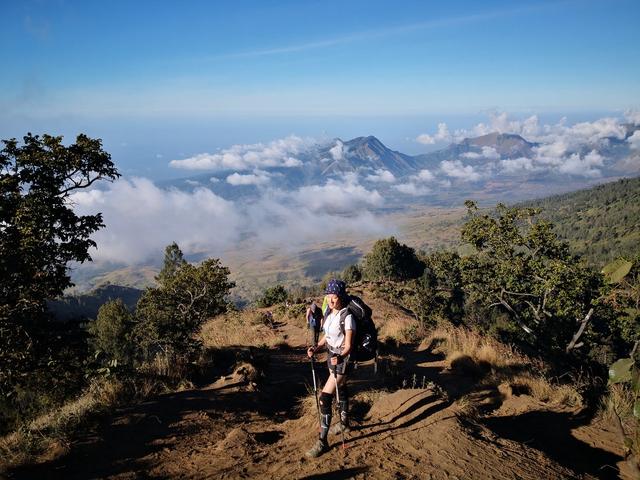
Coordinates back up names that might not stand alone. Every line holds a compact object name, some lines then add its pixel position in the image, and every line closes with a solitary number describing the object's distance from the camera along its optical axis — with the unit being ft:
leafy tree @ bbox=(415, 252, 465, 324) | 62.59
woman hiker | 19.19
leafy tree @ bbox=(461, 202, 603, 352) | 48.57
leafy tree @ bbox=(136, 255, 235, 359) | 46.96
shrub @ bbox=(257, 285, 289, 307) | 99.35
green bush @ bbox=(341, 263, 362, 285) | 173.98
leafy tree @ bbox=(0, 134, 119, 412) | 28.91
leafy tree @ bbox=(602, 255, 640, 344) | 41.44
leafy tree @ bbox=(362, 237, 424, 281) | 163.22
